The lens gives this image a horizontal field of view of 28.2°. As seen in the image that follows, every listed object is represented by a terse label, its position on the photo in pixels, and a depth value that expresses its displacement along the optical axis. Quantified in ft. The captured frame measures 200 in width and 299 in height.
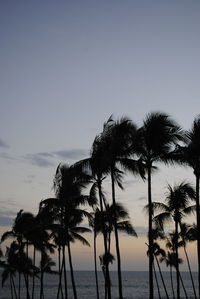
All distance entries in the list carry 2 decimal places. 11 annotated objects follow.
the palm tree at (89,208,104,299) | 142.61
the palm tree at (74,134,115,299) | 88.10
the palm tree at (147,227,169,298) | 190.60
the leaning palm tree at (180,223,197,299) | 160.45
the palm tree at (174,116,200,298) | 77.61
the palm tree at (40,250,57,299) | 185.51
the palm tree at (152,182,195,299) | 103.25
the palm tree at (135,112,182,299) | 75.31
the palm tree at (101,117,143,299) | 82.48
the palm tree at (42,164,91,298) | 96.99
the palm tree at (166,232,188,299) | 185.24
